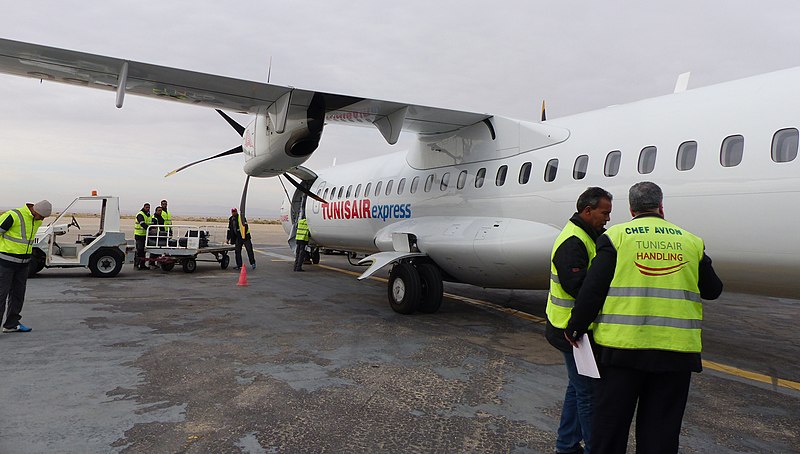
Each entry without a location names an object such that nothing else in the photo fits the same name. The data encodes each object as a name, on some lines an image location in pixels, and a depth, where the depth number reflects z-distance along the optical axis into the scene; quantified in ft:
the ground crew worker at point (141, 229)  44.78
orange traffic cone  37.37
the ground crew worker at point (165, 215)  46.51
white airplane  16.49
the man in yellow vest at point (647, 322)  8.33
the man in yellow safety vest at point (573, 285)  9.86
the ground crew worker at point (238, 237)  48.93
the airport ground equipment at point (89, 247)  38.38
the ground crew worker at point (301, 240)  49.16
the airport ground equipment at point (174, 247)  44.14
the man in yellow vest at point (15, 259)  20.61
